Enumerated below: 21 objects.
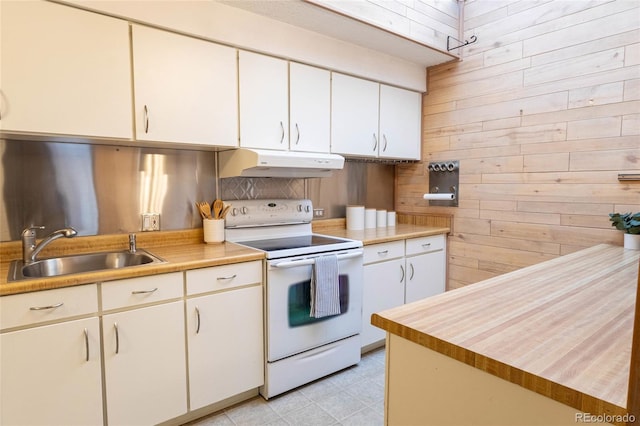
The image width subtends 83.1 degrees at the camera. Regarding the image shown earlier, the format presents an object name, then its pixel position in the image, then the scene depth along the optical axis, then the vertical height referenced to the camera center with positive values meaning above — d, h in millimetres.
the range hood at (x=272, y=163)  2238 +164
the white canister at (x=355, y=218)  3158 -260
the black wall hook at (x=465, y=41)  2939 +1212
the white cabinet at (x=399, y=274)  2652 -680
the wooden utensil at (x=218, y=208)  2465 -140
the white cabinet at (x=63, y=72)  1591 +542
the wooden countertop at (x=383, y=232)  2700 -363
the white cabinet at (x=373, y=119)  2760 +570
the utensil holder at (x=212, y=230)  2393 -283
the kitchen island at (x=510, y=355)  689 -358
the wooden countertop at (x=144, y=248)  1501 -376
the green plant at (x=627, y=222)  2072 -186
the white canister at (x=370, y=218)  3258 -269
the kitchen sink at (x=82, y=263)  1776 -413
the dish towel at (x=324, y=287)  2213 -614
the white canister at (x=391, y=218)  3400 -284
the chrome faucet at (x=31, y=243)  1796 -285
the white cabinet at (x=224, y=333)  1884 -792
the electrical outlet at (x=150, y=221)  2268 -218
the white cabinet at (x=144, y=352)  1654 -789
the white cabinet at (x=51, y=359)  1433 -718
